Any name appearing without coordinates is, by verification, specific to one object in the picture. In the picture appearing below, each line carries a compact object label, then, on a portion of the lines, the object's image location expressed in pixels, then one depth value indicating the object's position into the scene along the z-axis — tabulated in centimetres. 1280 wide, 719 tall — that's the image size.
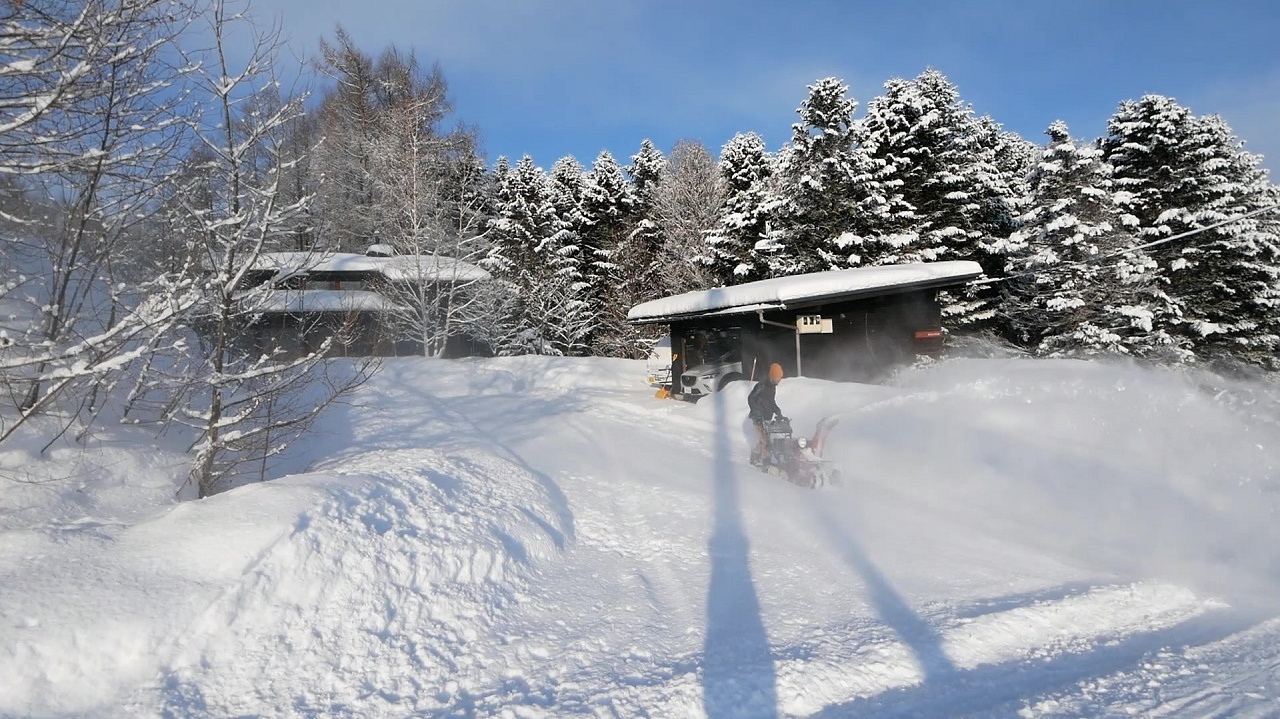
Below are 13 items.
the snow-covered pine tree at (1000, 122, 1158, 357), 2336
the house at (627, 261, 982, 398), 1526
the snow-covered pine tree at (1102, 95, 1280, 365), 2533
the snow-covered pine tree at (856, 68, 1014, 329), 2522
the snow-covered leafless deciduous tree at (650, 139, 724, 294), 3173
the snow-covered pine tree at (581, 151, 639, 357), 3391
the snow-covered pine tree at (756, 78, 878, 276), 2452
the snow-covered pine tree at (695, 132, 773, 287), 2764
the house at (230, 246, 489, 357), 2436
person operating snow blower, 984
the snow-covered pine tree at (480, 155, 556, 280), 3356
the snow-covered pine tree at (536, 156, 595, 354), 3262
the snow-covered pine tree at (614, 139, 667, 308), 3381
